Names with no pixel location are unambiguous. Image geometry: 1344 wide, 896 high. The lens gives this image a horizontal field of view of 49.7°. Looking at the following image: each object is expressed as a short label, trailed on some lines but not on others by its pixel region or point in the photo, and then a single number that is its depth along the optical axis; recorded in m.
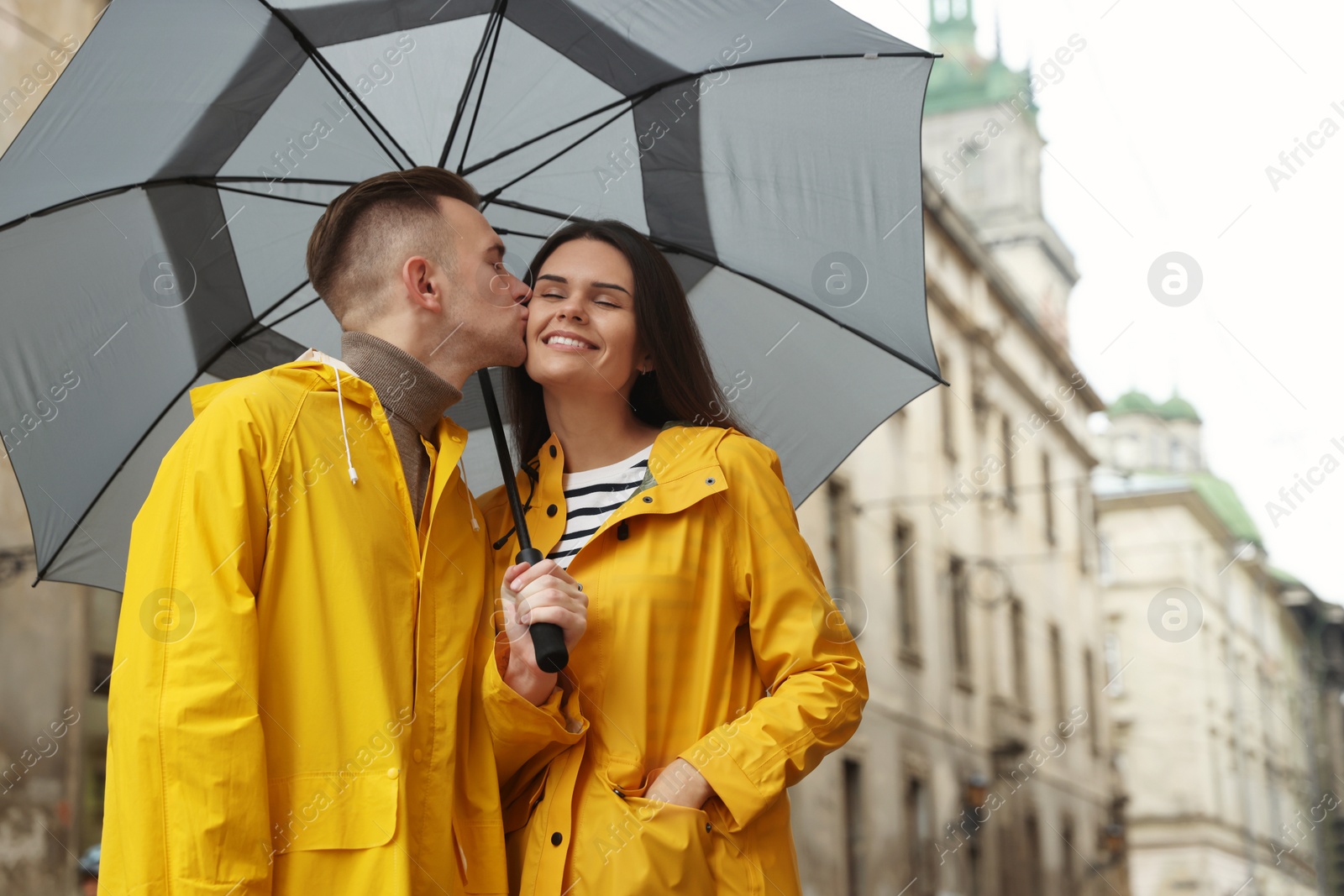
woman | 2.84
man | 2.35
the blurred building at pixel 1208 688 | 57.53
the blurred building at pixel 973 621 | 21.16
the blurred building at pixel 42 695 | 9.88
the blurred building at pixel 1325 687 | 51.16
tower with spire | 54.28
